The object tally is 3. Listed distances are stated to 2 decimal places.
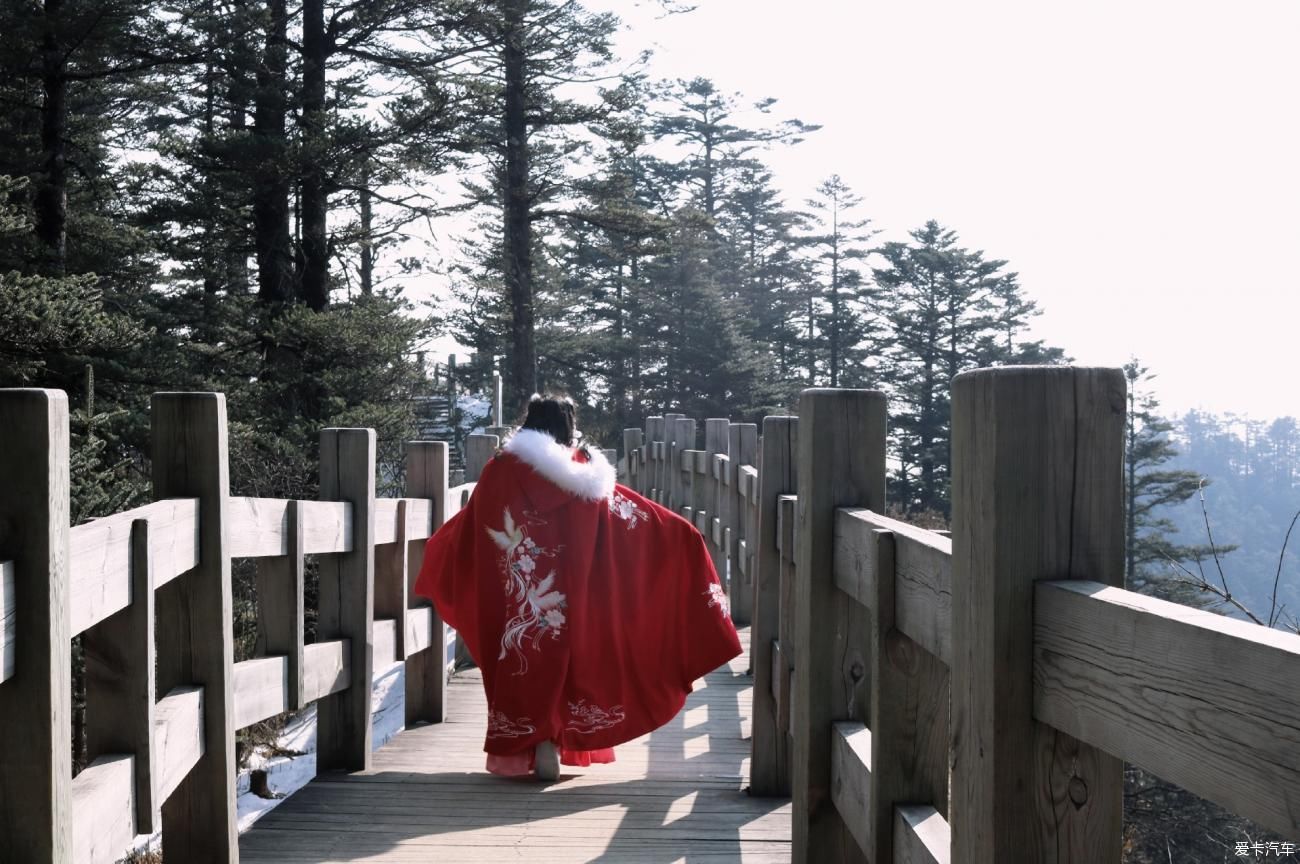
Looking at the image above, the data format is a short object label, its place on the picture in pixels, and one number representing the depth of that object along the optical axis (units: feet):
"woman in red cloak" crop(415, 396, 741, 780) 17.20
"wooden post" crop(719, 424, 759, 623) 28.22
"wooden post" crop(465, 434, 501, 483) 26.05
